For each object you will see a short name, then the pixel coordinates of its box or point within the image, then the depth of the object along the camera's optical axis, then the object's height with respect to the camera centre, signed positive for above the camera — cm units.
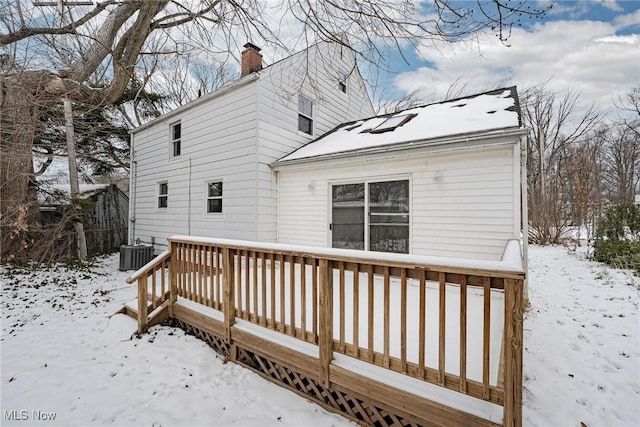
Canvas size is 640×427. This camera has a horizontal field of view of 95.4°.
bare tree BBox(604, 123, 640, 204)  1719 +300
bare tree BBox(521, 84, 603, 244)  1504 +461
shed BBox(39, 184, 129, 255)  888 +3
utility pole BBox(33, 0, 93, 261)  862 +95
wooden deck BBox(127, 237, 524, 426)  182 -119
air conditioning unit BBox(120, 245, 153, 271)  825 -126
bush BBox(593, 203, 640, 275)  673 -67
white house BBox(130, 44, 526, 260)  468 +88
